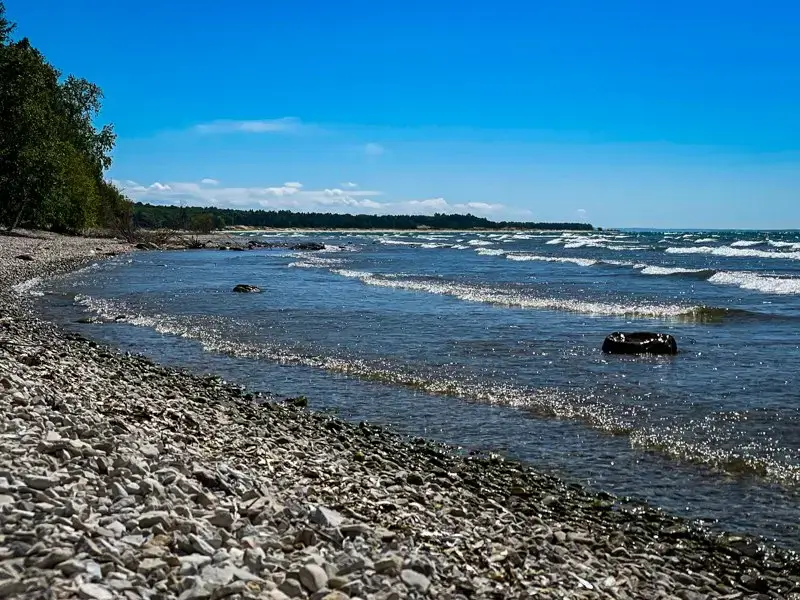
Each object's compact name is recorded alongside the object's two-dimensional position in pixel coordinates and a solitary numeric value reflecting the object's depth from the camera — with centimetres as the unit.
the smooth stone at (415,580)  495
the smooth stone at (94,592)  408
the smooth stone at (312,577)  466
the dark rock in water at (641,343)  1695
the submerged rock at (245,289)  3120
